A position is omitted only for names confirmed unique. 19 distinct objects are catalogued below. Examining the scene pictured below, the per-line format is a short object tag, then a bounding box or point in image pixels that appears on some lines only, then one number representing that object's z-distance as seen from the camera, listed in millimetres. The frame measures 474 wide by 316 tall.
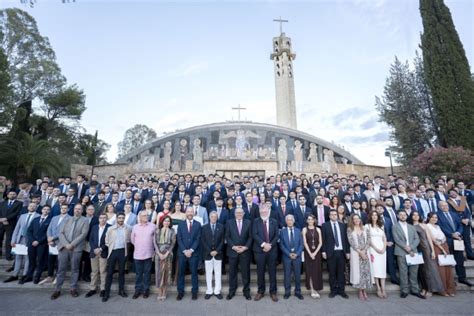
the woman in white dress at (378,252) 5273
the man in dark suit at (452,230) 5754
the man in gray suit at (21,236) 5887
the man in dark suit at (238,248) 5184
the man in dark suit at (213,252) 5203
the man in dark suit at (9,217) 6625
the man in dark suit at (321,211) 6375
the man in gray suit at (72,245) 5305
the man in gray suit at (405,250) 5332
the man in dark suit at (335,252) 5309
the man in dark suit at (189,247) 5164
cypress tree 14805
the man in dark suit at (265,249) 5168
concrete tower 29266
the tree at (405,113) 17344
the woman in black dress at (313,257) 5289
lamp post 16641
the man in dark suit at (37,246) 5766
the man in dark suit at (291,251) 5215
